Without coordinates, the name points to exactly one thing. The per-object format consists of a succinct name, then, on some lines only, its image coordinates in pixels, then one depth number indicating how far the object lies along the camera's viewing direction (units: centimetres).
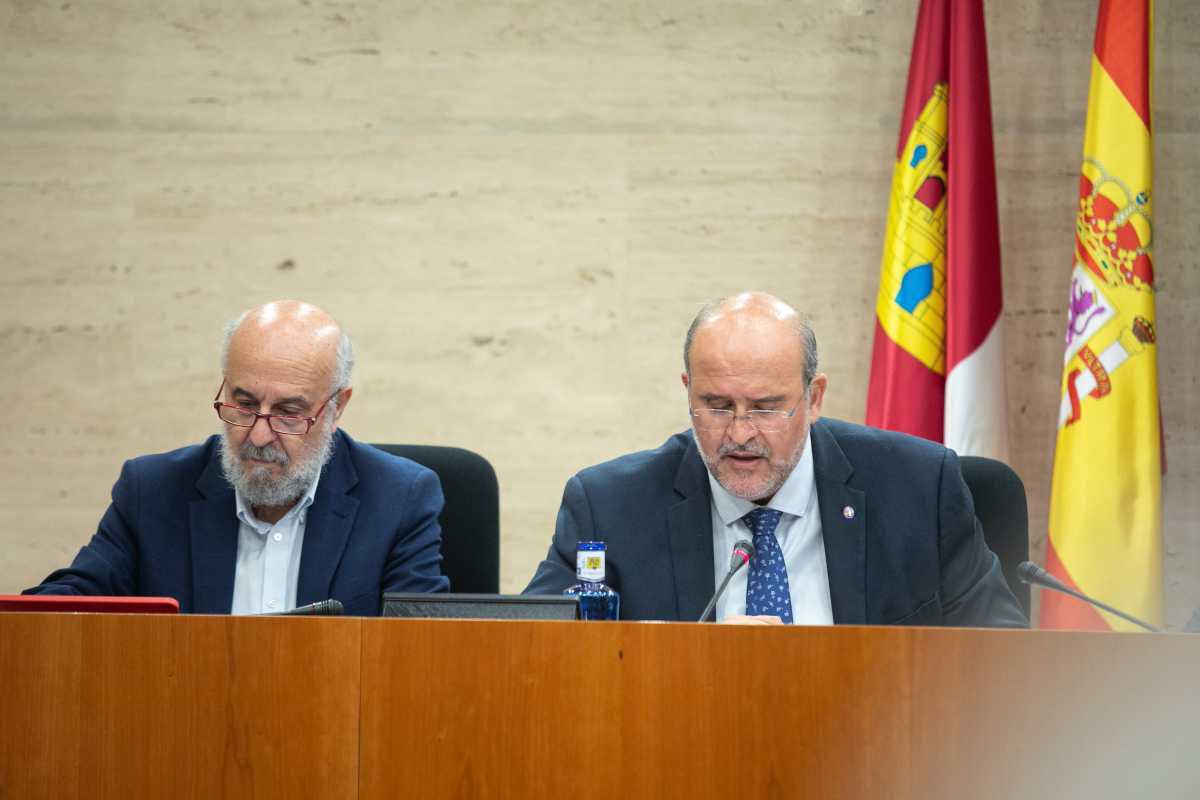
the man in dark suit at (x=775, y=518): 520
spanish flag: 714
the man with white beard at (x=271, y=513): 555
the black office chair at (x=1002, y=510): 568
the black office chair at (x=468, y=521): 600
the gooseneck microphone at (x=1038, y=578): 404
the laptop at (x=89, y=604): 360
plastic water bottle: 464
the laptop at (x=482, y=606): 381
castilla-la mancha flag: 748
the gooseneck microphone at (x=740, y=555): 422
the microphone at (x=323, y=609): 384
